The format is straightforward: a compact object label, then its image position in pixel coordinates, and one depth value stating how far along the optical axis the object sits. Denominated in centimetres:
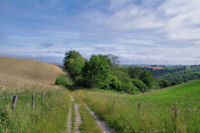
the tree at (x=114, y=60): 9100
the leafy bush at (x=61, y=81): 5475
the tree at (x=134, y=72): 12504
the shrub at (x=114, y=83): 6416
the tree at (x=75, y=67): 7128
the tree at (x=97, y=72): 5119
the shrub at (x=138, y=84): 8842
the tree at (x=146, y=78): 10522
